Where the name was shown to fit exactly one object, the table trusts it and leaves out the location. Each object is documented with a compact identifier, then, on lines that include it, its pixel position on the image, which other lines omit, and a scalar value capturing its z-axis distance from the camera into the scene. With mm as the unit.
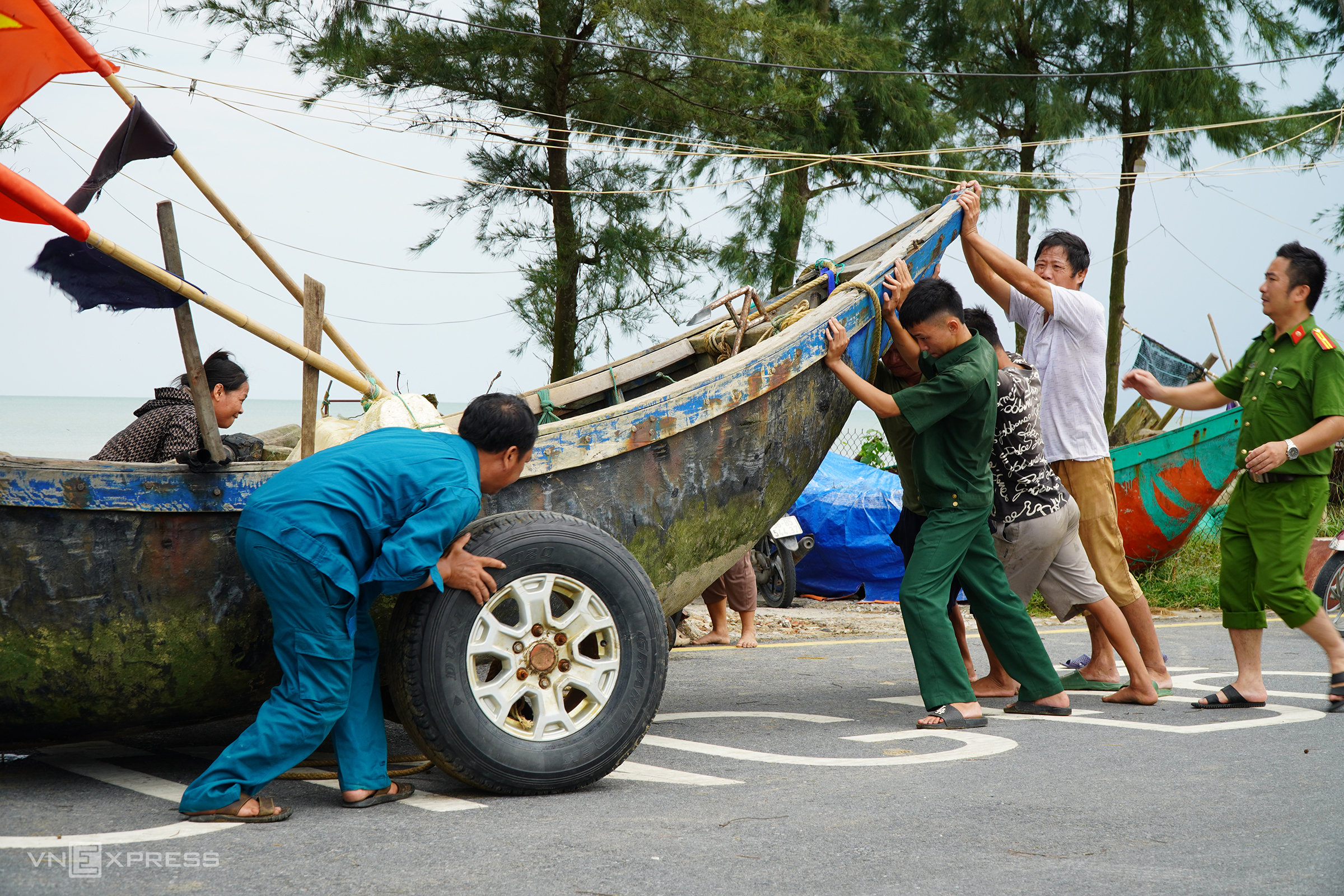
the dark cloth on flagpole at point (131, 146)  4121
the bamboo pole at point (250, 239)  4488
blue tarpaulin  9523
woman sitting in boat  4297
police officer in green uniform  4973
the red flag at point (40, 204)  3312
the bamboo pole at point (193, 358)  3369
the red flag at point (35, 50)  4621
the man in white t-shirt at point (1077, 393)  5355
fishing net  11133
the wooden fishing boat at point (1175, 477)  8953
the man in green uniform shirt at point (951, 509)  4648
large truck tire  3387
